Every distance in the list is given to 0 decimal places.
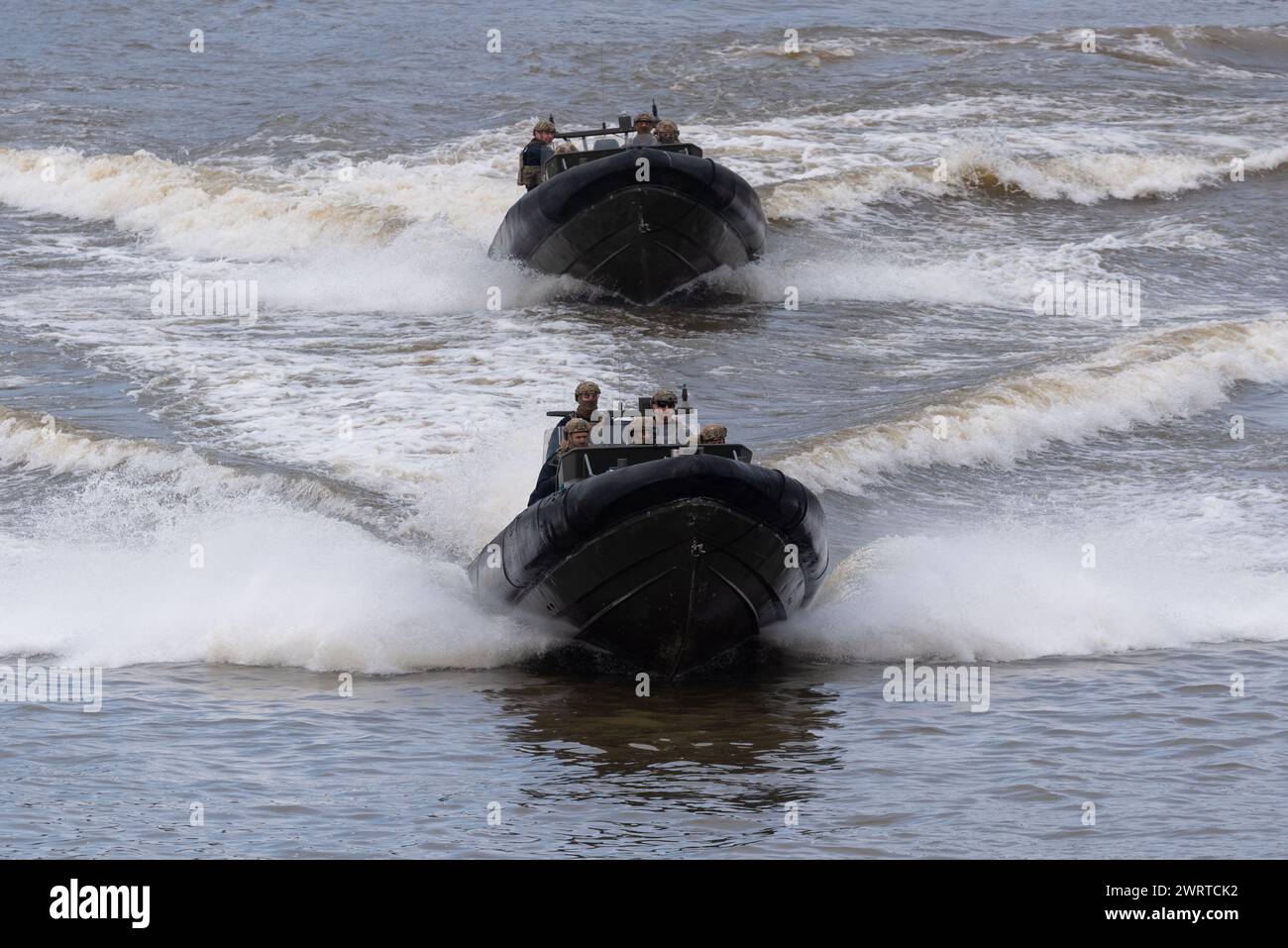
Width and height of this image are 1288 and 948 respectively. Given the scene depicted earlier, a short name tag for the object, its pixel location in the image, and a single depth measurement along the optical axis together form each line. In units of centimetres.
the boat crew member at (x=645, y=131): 1903
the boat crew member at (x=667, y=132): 1906
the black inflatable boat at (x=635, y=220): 1867
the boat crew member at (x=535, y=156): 1975
